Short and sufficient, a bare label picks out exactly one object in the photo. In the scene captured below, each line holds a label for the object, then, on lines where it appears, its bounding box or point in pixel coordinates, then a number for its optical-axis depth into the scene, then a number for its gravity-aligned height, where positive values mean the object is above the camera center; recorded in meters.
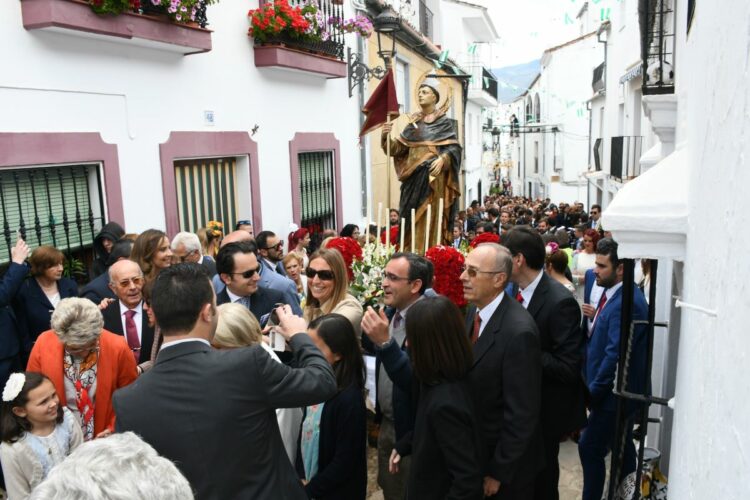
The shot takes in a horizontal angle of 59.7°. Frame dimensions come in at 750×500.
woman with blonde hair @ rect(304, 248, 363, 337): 3.90 -0.76
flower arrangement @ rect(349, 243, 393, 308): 4.45 -0.87
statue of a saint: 6.13 -0.10
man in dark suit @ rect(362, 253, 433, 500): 2.91 -1.00
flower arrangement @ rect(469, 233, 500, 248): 4.66 -0.65
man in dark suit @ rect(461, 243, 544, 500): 2.69 -1.05
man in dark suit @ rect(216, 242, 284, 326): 3.93 -0.75
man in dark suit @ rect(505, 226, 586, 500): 3.25 -1.09
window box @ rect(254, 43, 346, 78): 7.69 +1.15
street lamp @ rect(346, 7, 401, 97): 9.47 +1.21
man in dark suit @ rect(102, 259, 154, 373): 3.84 -0.91
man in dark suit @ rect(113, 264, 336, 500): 1.96 -0.74
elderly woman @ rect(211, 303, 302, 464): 2.73 -0.75
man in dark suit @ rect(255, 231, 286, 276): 5.71 -0.81
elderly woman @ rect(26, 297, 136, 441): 3.11 -1.00
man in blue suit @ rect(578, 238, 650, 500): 3.58 -1.33
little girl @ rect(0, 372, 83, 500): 2.86 -1.20
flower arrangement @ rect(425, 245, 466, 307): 4.12 -0.78
